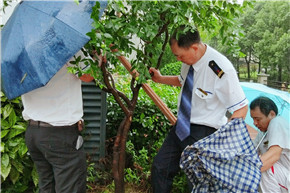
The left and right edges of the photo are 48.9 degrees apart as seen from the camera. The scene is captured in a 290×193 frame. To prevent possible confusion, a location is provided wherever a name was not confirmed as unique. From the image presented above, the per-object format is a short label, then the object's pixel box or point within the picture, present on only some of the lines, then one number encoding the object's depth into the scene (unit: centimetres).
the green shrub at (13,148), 317
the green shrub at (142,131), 362
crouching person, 261
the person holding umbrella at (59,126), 241
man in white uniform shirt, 246
